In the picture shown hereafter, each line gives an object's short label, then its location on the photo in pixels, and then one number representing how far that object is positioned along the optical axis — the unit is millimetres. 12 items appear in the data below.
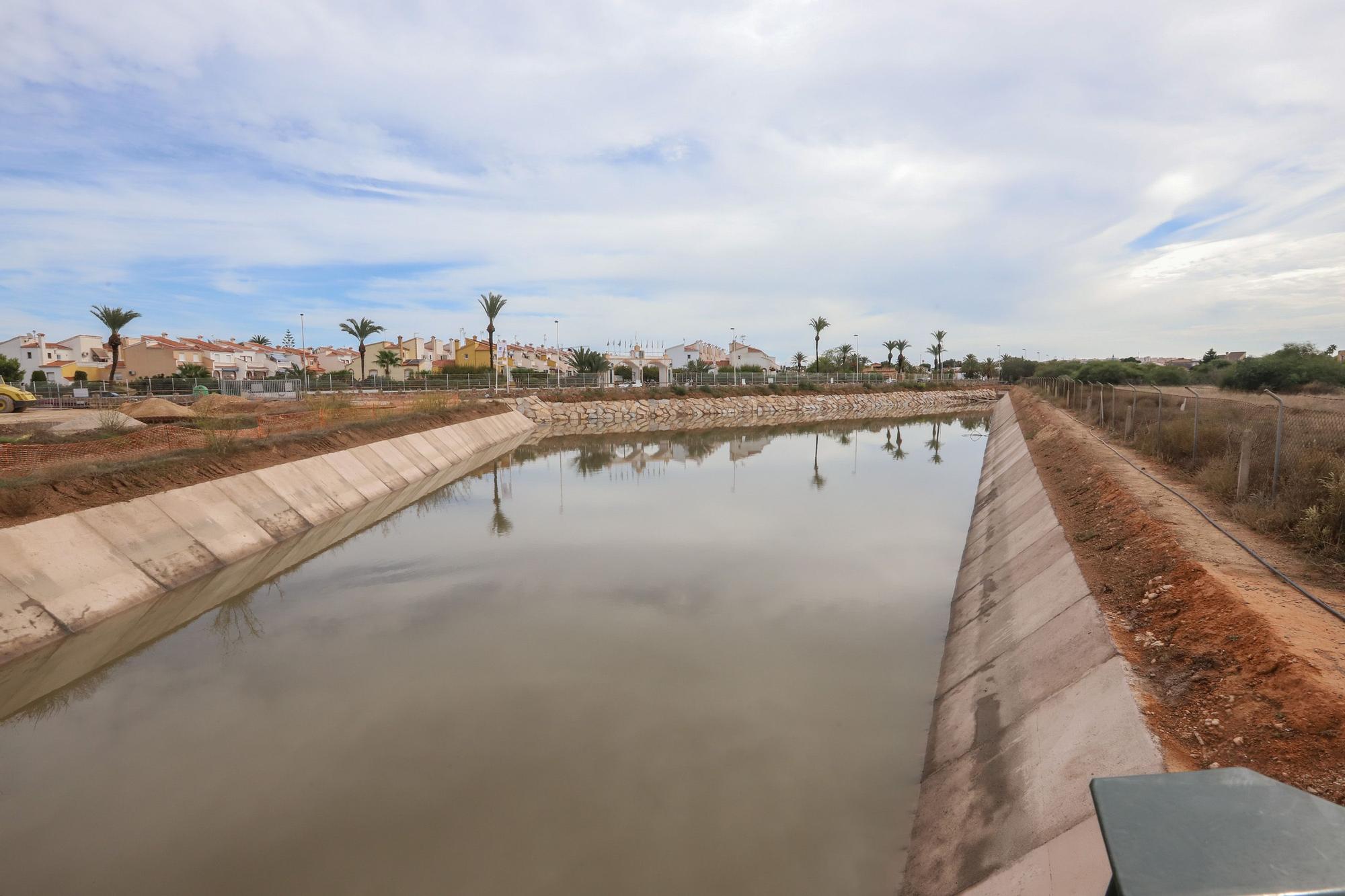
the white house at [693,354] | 116312
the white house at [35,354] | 69250
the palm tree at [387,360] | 75000
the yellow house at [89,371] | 67438
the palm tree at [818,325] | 90500
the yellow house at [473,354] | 84750
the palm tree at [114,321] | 47938
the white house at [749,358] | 112875
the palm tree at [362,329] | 60531
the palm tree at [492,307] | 56812
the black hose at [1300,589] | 5513
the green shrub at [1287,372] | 27219
